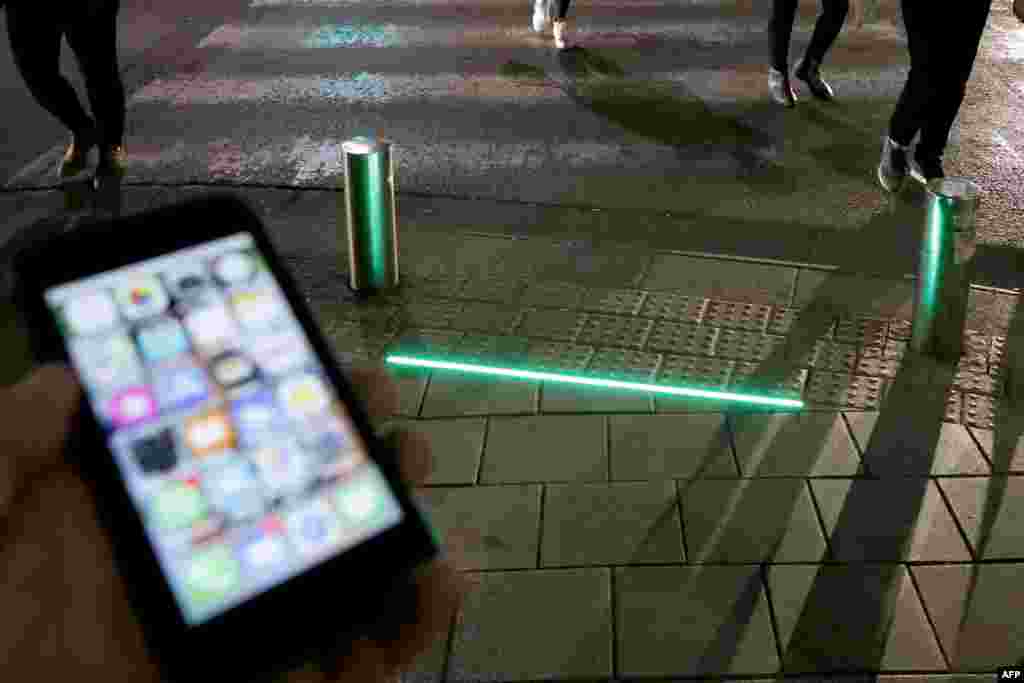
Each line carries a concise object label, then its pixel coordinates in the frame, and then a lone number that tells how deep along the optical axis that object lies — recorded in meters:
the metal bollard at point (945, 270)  3.91
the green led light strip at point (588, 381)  3.83
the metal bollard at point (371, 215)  4.40
